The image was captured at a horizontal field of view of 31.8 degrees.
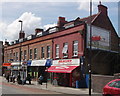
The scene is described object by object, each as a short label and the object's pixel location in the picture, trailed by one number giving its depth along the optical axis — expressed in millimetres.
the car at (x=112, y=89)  13625
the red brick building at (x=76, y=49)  26875
